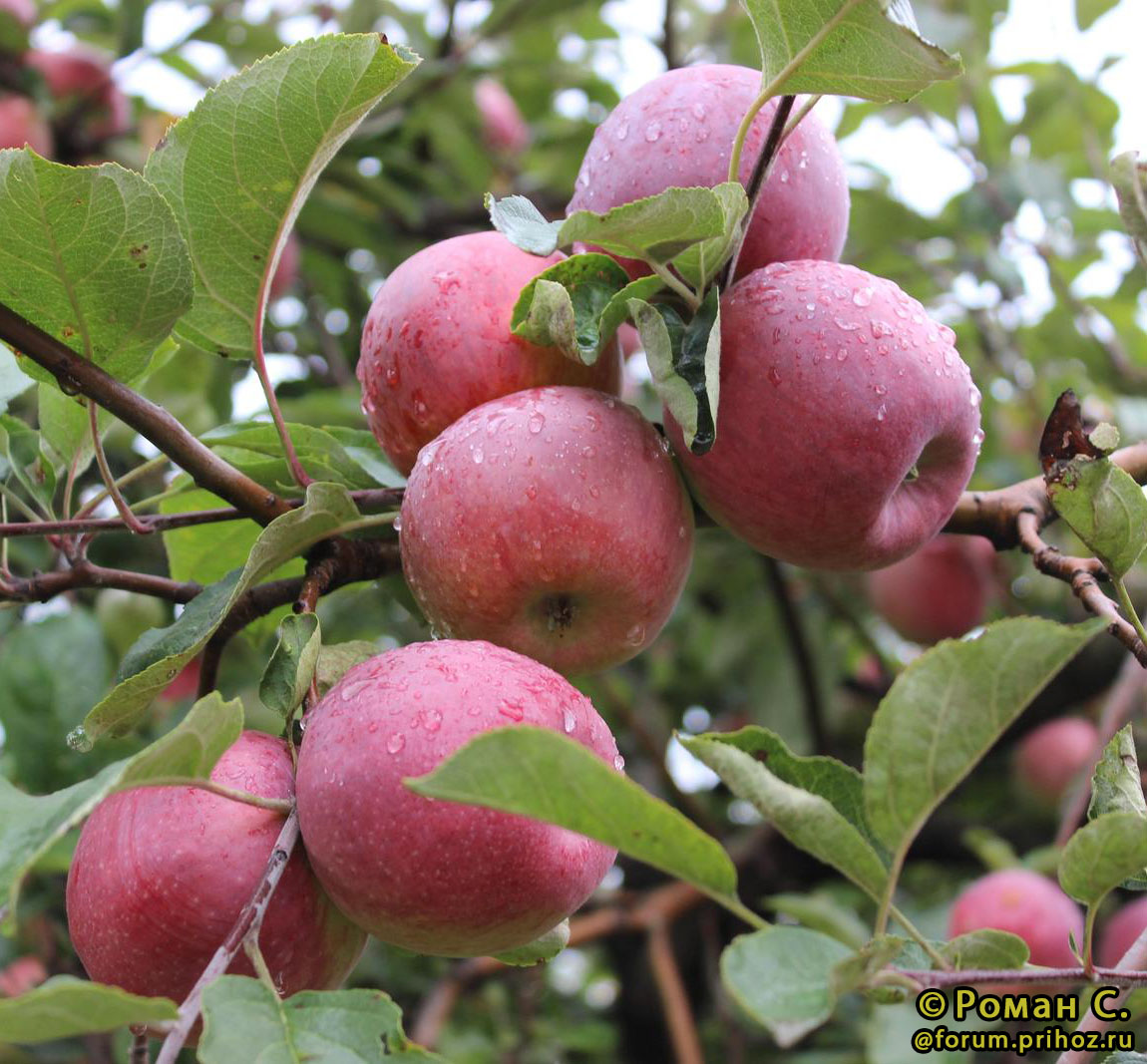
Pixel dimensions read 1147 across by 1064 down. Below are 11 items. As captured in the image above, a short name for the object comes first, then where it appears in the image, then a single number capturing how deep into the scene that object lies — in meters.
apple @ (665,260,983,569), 0.41
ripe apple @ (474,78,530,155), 2.08
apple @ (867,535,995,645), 0.95
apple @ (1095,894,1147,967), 0.75
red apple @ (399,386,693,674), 0.40
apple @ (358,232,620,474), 0.44
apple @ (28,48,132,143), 1.03
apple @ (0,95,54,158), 0.97
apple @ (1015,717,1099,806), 0.92
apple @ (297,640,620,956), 0.37
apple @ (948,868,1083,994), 0.70
